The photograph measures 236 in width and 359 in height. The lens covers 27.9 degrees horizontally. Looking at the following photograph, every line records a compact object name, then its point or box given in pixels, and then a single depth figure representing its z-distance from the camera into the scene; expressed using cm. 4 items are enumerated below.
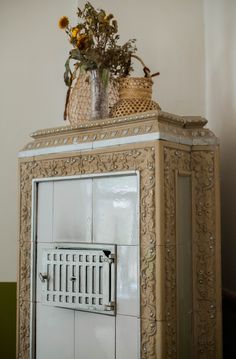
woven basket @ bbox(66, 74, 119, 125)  173
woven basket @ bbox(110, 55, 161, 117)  164
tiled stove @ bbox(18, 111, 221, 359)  143
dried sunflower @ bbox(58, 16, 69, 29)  177
